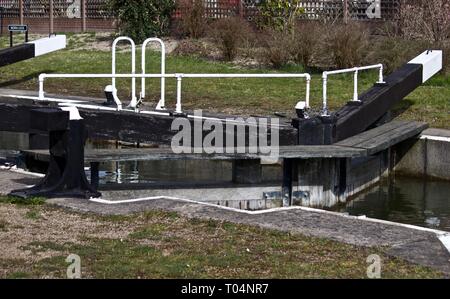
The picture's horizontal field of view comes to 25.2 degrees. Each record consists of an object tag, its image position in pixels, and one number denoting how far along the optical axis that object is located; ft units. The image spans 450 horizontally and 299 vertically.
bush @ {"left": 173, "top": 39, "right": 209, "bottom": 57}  83.48
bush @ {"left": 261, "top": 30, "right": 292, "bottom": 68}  73.56
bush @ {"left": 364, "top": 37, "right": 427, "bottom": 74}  65.00
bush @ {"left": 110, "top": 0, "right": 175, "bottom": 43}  91.30
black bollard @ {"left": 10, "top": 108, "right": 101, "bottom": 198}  31.71
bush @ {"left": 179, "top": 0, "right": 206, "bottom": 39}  90.74
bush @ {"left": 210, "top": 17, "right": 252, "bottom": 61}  78.74
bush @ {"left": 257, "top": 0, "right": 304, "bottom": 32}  85.38
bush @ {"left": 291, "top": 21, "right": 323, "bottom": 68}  71.77
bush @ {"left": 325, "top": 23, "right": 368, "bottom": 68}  67.51
